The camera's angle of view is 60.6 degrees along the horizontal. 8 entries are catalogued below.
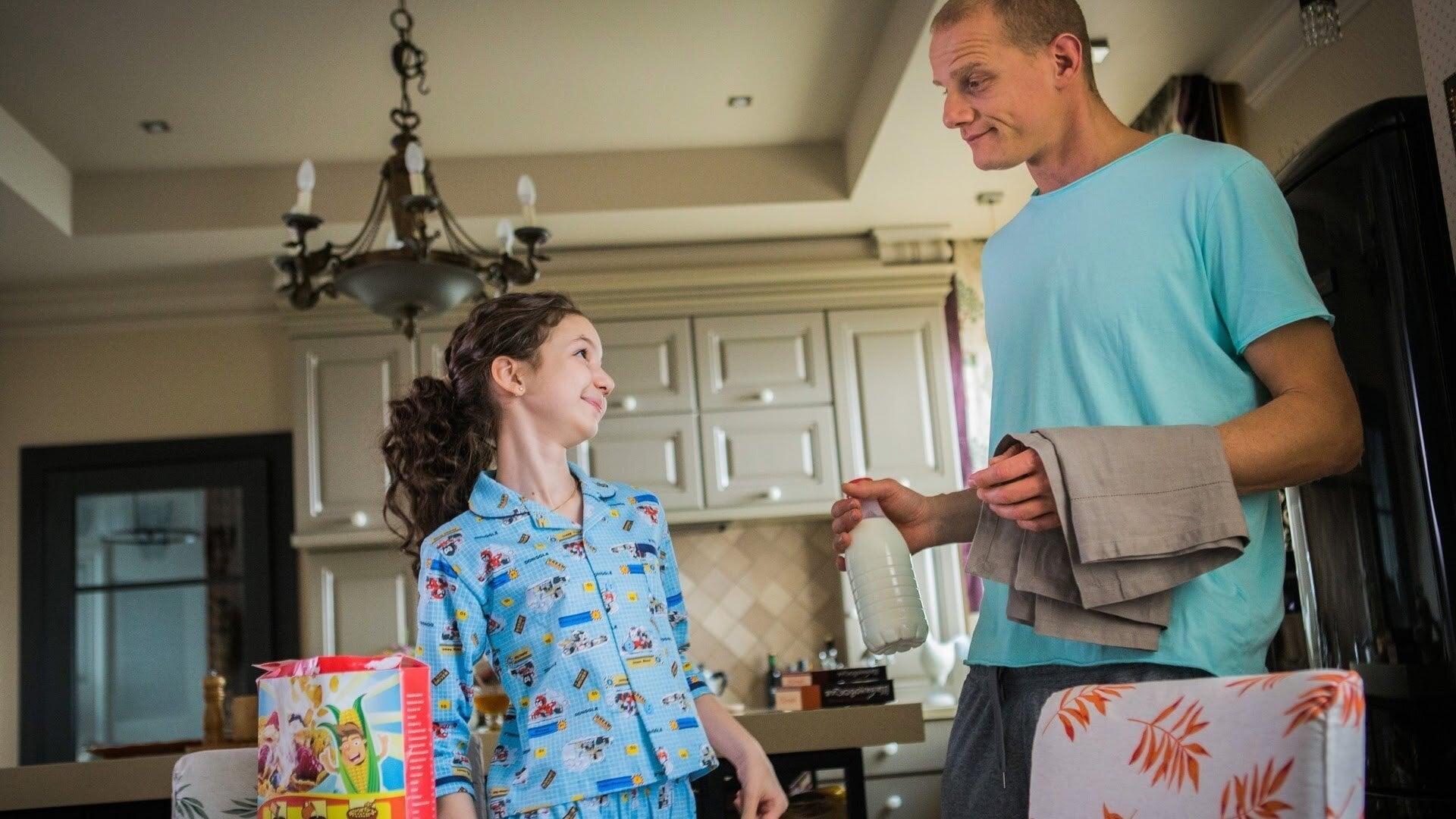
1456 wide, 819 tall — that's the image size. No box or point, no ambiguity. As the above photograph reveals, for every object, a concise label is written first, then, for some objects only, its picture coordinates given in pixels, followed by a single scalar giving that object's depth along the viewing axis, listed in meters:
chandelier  2.64
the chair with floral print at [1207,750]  0.74
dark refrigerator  1.73
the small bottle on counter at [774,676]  4.30
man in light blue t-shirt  0.98
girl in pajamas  1.26
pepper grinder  2.50
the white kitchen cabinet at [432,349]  4.24
